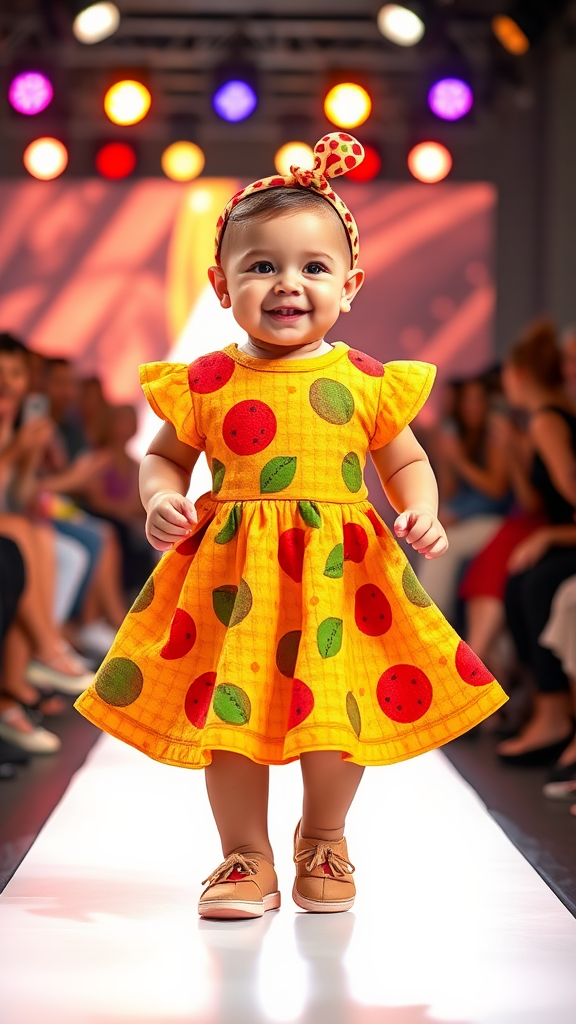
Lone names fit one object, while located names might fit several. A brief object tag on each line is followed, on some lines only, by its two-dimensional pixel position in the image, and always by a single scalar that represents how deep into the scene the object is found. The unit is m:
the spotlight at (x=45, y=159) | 7.14
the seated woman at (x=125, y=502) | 6.66
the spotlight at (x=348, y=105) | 6.72
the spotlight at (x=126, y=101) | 6.80
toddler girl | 1.94
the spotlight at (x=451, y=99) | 6.74
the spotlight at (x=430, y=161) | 7.33
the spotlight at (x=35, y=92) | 6.44
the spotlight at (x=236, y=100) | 6.69
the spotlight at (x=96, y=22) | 6.01
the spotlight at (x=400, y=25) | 6.19
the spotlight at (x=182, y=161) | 7.65
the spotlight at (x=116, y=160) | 7.62
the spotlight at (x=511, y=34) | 6.44
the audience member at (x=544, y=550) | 3.68
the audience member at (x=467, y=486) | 5.01
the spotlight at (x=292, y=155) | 7.11
